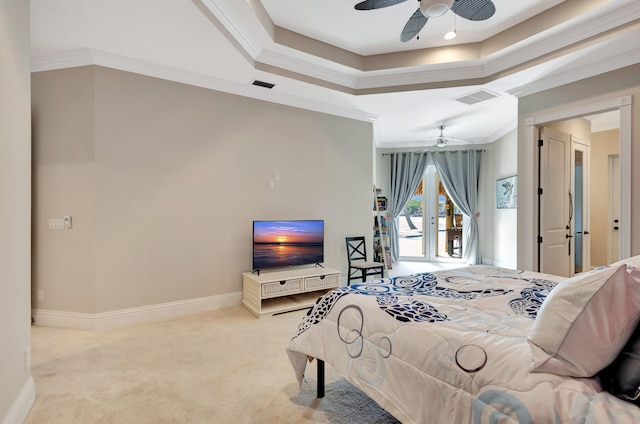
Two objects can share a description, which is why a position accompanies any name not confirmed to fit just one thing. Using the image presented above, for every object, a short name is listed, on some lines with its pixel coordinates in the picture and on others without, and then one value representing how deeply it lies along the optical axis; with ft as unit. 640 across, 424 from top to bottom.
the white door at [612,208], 18.94
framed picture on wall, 19.11
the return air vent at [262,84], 12.71
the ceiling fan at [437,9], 7.27
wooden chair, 15.47
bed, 3.22
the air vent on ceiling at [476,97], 13.76
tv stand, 11.82
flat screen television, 12.89
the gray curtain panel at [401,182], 23.54
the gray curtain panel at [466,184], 22.90
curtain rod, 22.92
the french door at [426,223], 24.18
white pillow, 3.24
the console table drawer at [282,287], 11.80
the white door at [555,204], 13.14
